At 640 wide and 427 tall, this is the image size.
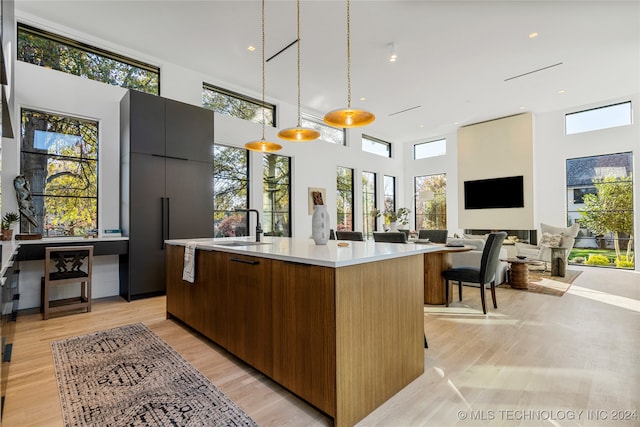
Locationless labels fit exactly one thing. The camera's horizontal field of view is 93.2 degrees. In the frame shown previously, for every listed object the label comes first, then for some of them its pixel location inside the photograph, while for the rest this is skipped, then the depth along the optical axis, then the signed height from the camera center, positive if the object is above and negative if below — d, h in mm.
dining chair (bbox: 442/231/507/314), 3393 -603
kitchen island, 1520 -574
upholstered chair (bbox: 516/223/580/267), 6105 -498
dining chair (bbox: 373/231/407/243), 3641 -224
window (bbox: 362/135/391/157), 8797 +2230
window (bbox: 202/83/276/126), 5469 +2247
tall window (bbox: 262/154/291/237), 6203 +529
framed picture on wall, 6951 +643
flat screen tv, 7418 +649
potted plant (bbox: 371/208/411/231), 7039 +28
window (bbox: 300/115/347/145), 7289 +2279
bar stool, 3314 -611
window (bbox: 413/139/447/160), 9289 +2216
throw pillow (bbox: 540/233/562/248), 6188 -465
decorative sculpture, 3457 +260
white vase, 2238 -39
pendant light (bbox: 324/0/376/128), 2553 +904
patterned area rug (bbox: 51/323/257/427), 1634 -1057
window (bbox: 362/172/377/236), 8617 +543
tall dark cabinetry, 4008 +561
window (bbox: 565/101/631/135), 6488 +2228
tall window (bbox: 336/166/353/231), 7863 +531
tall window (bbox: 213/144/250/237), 5430 +578
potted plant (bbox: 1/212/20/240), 3084 -5
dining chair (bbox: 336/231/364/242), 4172 -230
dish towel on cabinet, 2695 -375
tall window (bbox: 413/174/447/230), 9188 +483
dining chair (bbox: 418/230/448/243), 4996 -286
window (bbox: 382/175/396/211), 9477 +846
